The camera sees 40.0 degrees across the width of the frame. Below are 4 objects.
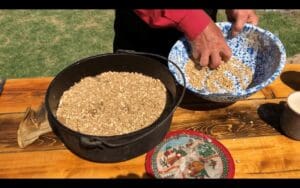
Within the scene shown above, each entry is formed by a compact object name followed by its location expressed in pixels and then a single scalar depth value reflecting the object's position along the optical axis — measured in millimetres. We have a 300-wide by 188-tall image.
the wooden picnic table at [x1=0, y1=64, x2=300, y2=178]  1307
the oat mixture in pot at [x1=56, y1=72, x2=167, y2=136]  1315
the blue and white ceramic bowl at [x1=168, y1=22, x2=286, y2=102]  1449
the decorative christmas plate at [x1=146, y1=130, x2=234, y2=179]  1276
